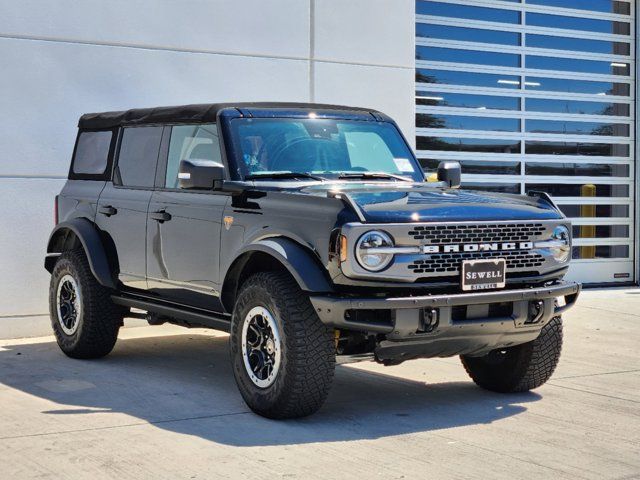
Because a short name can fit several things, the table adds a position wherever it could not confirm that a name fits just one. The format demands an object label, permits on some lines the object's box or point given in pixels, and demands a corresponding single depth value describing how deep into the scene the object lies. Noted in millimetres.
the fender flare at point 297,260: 6112
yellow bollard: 14305
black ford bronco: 6109
